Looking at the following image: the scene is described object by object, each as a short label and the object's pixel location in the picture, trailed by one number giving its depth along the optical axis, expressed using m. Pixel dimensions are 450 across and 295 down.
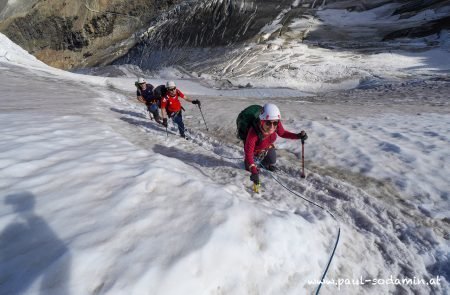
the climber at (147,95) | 12.56
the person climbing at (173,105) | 10.84
